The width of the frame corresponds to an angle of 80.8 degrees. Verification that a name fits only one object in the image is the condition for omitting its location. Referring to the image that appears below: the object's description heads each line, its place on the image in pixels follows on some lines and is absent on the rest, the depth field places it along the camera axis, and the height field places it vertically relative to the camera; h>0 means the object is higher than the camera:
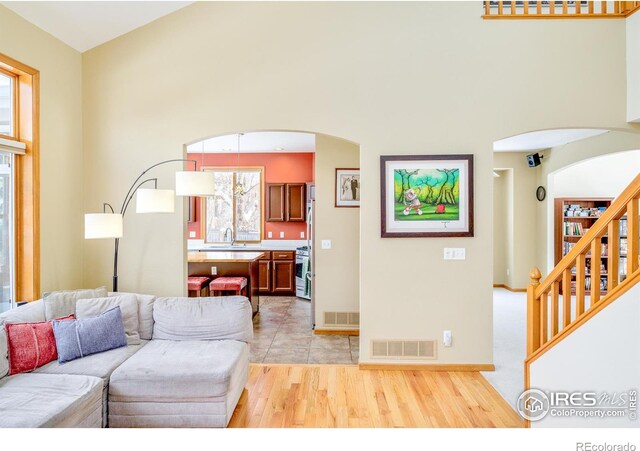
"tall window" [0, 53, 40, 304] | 3.20 +0.32
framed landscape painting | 3.65 +0.28
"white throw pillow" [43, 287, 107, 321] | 3.07 -0.64
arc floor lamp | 3.17 +0.21
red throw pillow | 2.63 -0.87
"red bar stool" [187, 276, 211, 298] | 5.02 -0.81
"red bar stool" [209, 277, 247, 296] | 5.04 -0.82
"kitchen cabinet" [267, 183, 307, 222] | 7.73 +0.45
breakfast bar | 5.33 -0.62
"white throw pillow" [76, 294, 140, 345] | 3.14 -0.72
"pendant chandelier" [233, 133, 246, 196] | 7.04 +0.67
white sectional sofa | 2.22 -1.03
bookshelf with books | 6.78 +0.05
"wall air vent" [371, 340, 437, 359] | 3.69 -1.23
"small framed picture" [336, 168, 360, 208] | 4.87 +0.47
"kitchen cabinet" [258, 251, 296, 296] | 7.21 -0.95
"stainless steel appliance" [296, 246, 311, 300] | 6.67 -0.91
